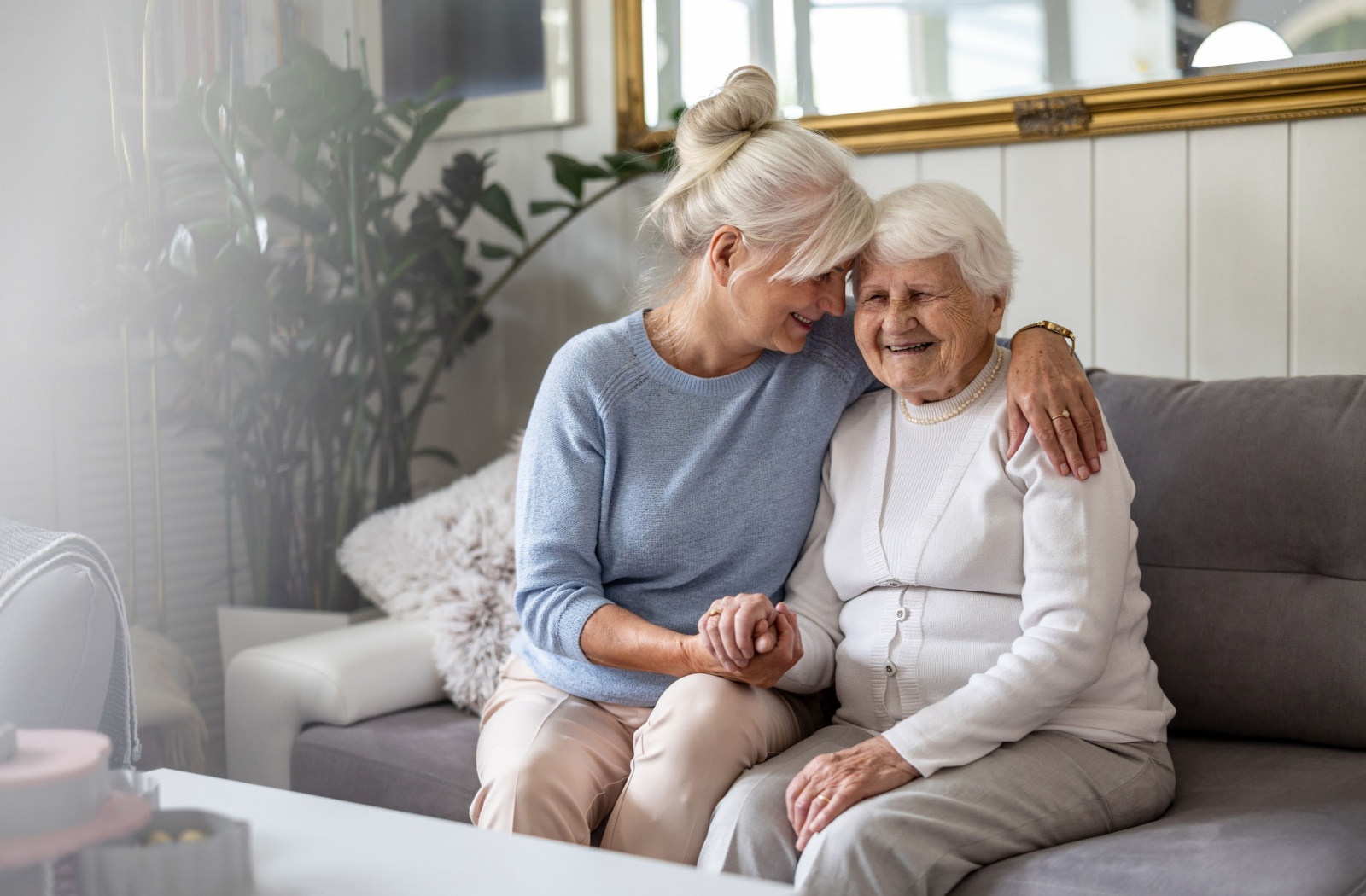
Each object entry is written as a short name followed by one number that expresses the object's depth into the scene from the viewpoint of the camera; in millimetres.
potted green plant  2127
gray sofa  1532
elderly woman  1266
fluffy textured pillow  1895
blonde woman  1485
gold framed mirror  1822
